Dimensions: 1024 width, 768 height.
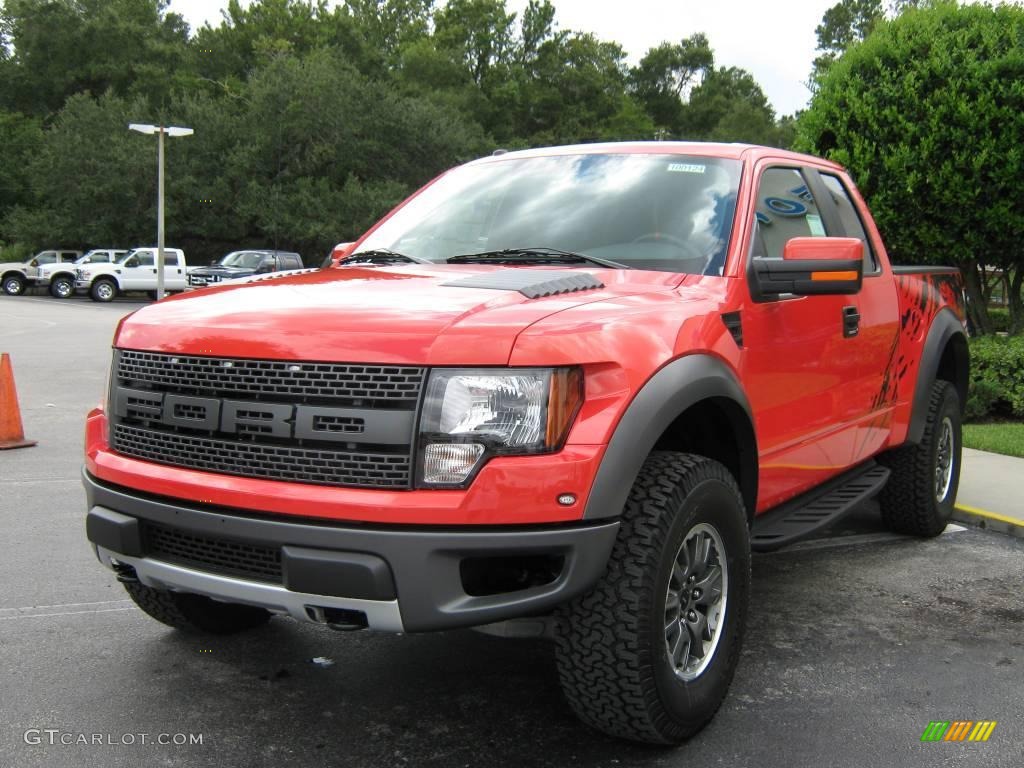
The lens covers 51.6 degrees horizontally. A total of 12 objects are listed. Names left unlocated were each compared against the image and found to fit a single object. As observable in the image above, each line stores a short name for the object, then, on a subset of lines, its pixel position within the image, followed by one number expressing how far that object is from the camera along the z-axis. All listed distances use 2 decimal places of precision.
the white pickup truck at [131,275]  36.69
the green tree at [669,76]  98.12
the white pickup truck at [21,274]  38.16
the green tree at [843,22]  92.56
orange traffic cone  8.16
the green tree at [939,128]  9.32
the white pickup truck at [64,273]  37.56
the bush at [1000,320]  12.01
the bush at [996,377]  9.61
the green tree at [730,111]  85.12
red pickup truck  2.75
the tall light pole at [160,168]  31.44
